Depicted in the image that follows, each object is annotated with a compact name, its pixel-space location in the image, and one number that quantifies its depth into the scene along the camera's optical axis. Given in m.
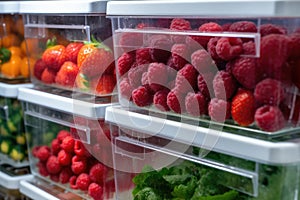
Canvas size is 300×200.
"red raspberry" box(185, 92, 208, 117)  0.94
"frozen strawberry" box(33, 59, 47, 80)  1.43
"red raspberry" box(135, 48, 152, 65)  1.05
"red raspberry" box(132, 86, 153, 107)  1.06
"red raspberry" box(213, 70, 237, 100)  0.88
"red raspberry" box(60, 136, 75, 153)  1.33
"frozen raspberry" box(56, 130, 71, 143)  1.35
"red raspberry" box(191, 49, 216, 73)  0.91
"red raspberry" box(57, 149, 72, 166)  1.35
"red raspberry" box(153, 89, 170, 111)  1.02
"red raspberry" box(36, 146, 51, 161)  1.45
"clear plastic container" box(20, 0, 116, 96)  1.21
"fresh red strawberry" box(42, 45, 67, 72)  1.32
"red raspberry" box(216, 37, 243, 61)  0.85
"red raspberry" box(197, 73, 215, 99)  0.91
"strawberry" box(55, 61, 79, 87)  1.28
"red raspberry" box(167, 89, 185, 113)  0.98
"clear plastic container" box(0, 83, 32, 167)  1.58
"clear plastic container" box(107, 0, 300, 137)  0.82
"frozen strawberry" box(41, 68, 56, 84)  1.40
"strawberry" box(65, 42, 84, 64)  1.27
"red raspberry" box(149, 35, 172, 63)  1.00
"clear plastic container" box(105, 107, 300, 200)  0.85
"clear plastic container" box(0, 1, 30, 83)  1.56
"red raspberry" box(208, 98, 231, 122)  0.90
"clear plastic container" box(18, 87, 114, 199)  1.23
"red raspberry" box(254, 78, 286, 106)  0.82
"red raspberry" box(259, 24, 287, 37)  0.82
